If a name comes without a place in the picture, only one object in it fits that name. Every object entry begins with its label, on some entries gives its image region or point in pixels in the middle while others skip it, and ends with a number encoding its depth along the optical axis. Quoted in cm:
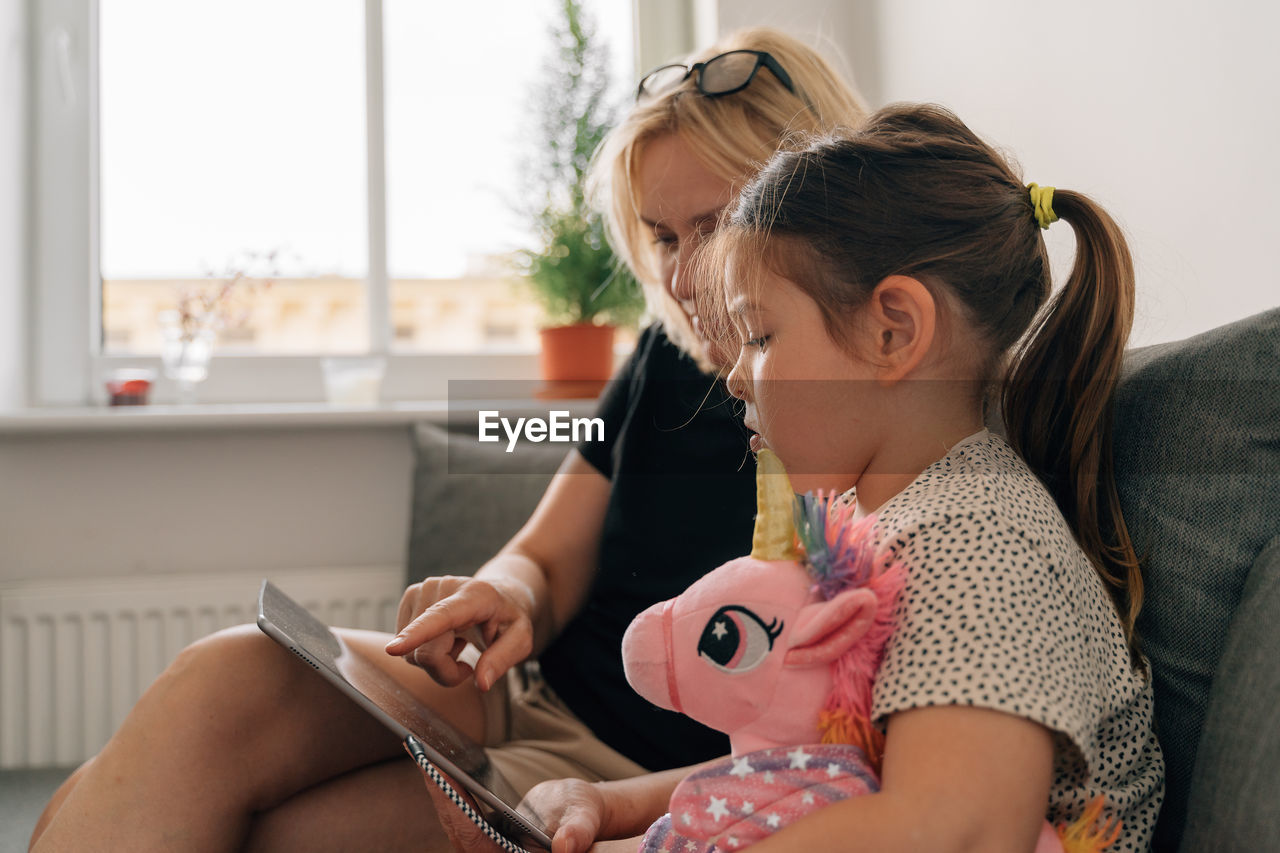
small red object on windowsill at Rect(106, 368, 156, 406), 172
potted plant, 184
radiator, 161
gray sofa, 61
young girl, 50
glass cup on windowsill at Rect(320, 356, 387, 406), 182
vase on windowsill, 177
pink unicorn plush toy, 52
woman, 80
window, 184
